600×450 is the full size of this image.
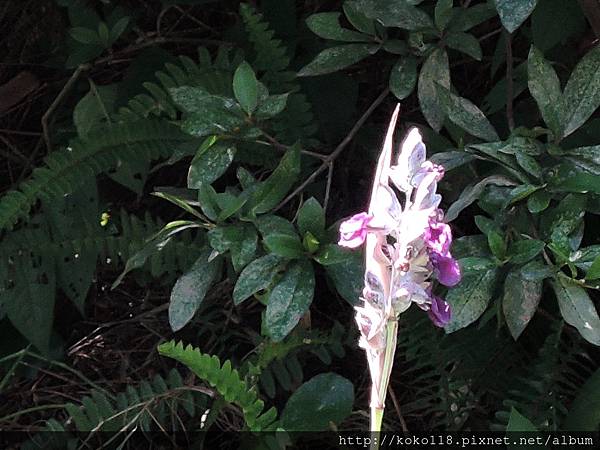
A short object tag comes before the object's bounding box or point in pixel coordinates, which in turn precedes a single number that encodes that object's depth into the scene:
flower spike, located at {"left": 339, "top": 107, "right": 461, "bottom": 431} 0.91
